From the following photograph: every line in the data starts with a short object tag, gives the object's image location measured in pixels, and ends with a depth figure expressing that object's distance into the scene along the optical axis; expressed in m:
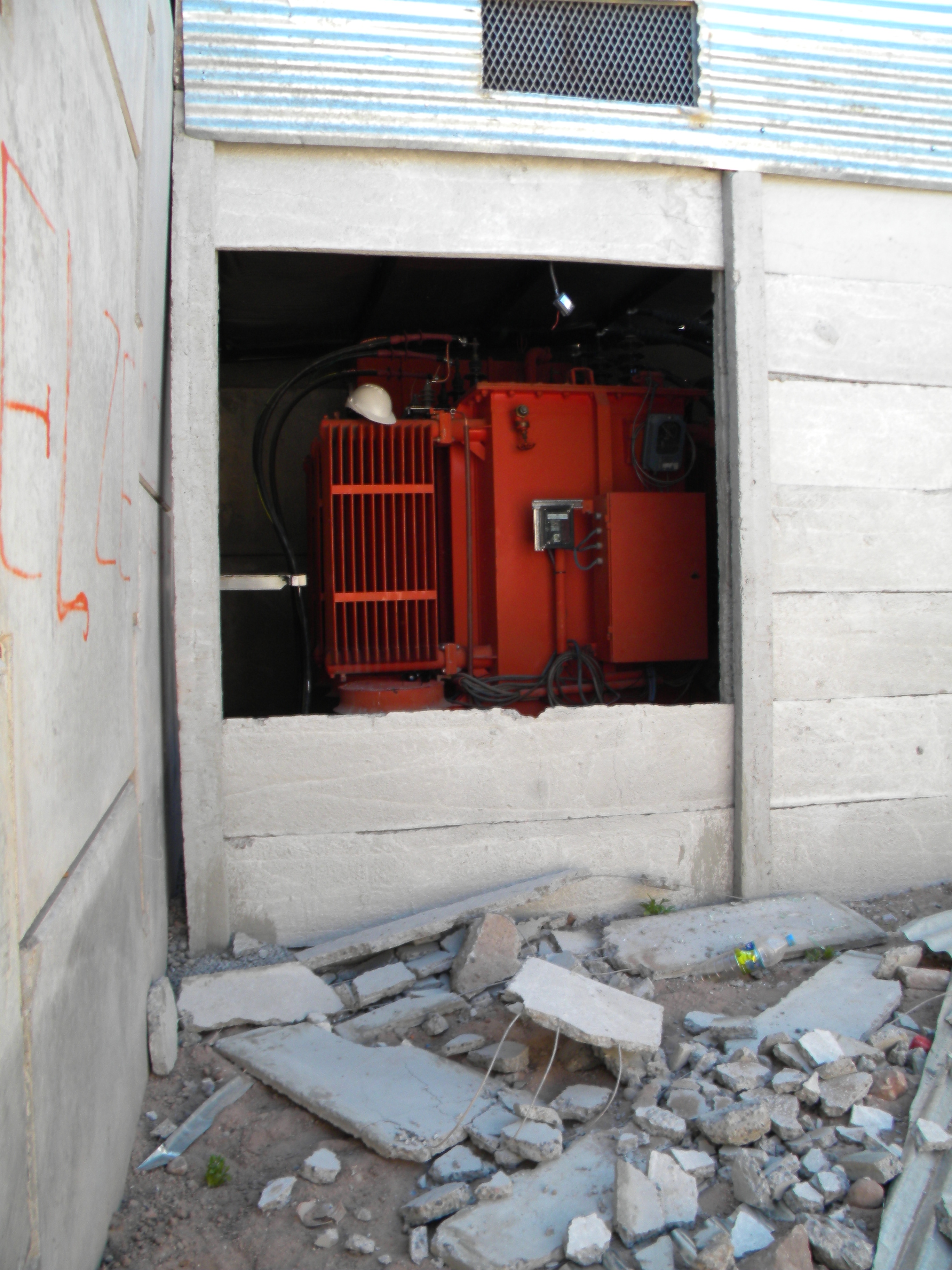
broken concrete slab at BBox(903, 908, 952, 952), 2.98
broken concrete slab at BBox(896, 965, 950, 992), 2.79
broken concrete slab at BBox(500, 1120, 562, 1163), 2.02
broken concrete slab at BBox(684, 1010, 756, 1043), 2.54
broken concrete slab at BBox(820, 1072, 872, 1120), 2.19
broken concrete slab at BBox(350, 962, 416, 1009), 2.77
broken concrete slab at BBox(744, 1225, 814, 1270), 1.72
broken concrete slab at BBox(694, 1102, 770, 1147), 2.05
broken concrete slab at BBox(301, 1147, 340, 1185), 2.04
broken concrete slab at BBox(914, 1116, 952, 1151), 2.02
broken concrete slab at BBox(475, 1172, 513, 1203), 1.94
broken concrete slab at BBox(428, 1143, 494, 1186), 2.02
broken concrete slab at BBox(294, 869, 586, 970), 2.92
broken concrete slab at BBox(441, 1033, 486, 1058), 2.50
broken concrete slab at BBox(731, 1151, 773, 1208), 1.90
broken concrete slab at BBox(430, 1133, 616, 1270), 1.79
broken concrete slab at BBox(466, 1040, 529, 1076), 2.37
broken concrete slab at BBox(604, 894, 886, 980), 2.96
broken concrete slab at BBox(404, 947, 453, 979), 2.90
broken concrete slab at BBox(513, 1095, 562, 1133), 2.13
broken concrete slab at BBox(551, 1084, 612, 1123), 2.21
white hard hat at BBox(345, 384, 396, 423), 4.25
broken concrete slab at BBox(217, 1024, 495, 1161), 2.11
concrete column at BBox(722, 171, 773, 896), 3.32
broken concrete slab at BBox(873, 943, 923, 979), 2.87
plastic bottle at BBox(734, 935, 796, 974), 2.97
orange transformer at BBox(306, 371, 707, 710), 4.06
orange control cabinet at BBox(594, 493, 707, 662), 4.15
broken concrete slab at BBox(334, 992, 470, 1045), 2.61
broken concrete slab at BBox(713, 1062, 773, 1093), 2.25
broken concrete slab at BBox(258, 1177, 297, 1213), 1.97
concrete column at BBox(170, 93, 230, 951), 2.95
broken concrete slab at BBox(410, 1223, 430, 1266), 1.83
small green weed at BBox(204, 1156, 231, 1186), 2.07
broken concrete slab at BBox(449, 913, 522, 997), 2.81
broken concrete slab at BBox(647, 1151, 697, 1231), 1.85
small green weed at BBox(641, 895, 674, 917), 3.34
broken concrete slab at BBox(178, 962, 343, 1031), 2.64
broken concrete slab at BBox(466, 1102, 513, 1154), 2.09
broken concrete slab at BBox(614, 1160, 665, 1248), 1.81
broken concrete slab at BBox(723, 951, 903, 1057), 2.58
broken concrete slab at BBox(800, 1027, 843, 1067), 2.33
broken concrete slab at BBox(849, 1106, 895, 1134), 2.14
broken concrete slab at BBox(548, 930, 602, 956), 3.03
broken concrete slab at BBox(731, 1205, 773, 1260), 1.80
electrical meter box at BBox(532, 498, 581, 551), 4.12
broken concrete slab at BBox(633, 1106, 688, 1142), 2.09
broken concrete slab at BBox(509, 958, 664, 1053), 2.28
